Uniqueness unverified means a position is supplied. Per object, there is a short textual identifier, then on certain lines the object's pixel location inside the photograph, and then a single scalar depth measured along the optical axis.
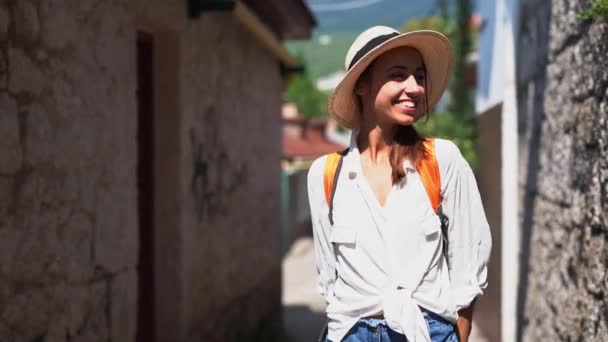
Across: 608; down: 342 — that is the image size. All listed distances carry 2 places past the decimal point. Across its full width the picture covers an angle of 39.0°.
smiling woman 2.43
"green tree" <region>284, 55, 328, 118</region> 54.62
